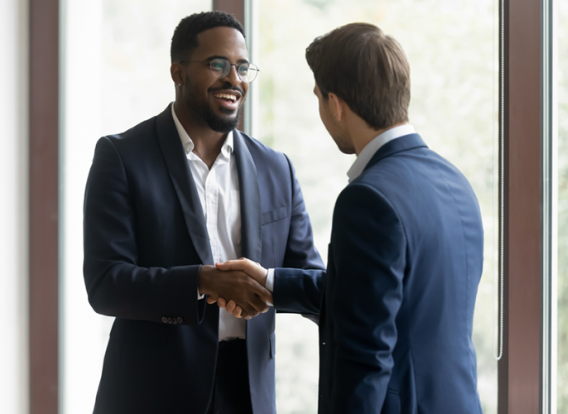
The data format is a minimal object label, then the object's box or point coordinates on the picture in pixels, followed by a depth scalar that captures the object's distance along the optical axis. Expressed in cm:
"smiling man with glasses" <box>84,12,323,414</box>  315
